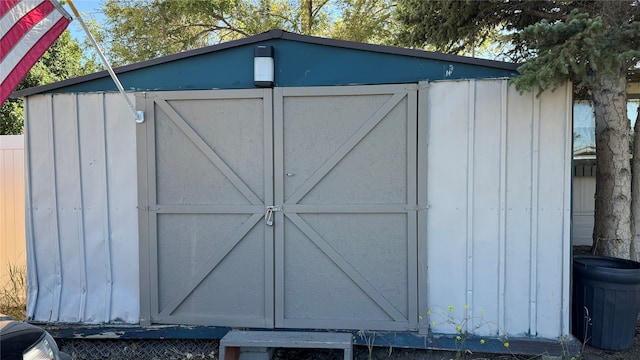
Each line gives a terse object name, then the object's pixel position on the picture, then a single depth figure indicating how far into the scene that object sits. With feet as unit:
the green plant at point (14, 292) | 17.44
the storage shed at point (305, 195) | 13.30
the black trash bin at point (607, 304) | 13.12
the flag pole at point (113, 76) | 11.95
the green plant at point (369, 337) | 13.64
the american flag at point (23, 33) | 11.54
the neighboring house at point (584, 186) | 23.47
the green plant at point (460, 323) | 13.41
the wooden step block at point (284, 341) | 12.55
